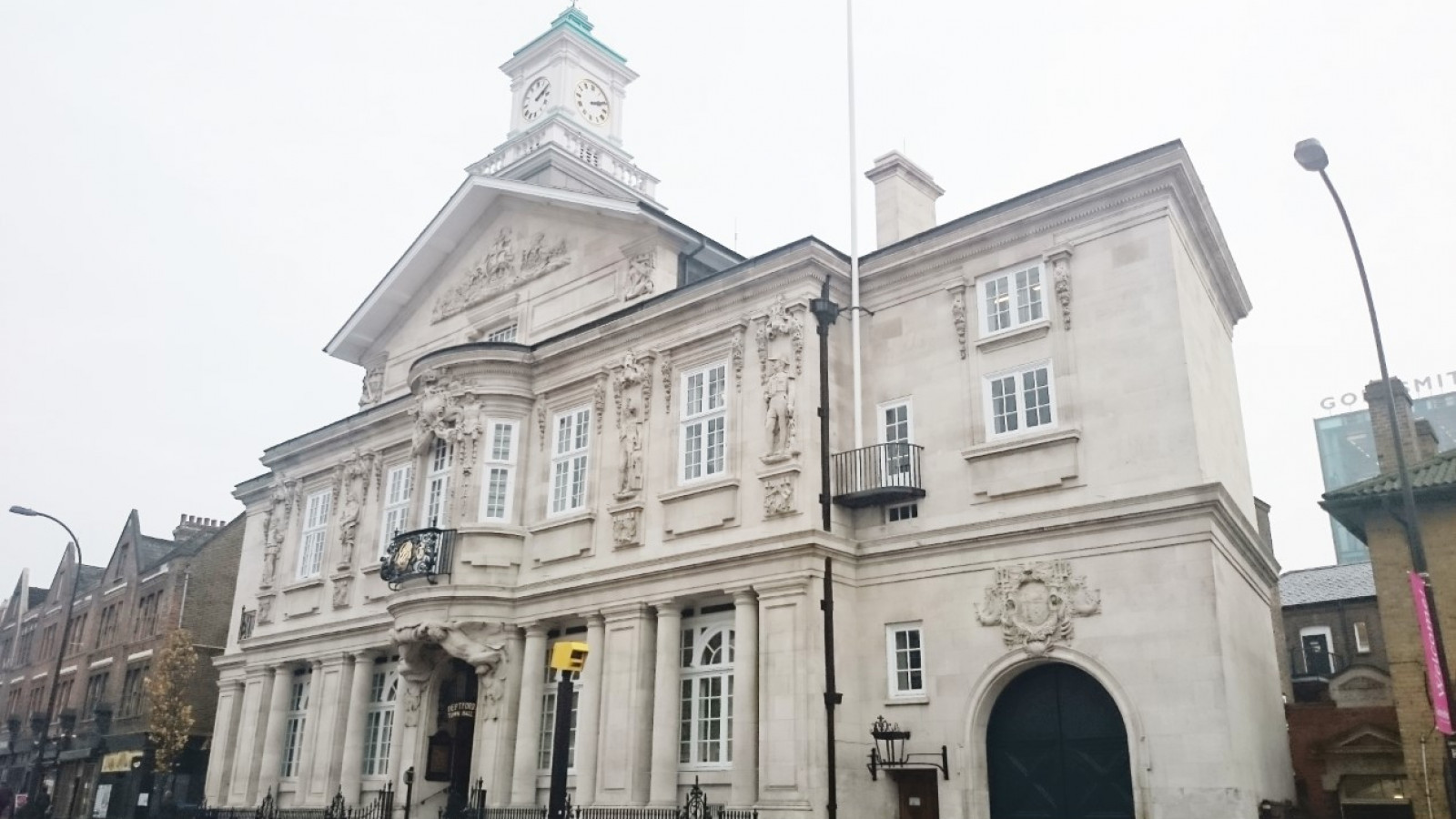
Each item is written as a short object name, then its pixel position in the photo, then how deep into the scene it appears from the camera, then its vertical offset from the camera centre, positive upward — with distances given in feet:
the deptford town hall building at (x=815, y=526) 64.44 +17.29
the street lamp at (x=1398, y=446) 44.68 +13.95
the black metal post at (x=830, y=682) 68.59 +6.82
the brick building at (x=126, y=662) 152.05 +17.69
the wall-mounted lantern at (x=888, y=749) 69.05 +2.91
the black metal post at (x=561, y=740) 42.22 +1.89
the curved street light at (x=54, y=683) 111.34 +10.01
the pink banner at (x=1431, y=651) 43.45 +6.03
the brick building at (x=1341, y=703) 96.27 +9.98
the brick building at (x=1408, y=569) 70.95 +14.62
